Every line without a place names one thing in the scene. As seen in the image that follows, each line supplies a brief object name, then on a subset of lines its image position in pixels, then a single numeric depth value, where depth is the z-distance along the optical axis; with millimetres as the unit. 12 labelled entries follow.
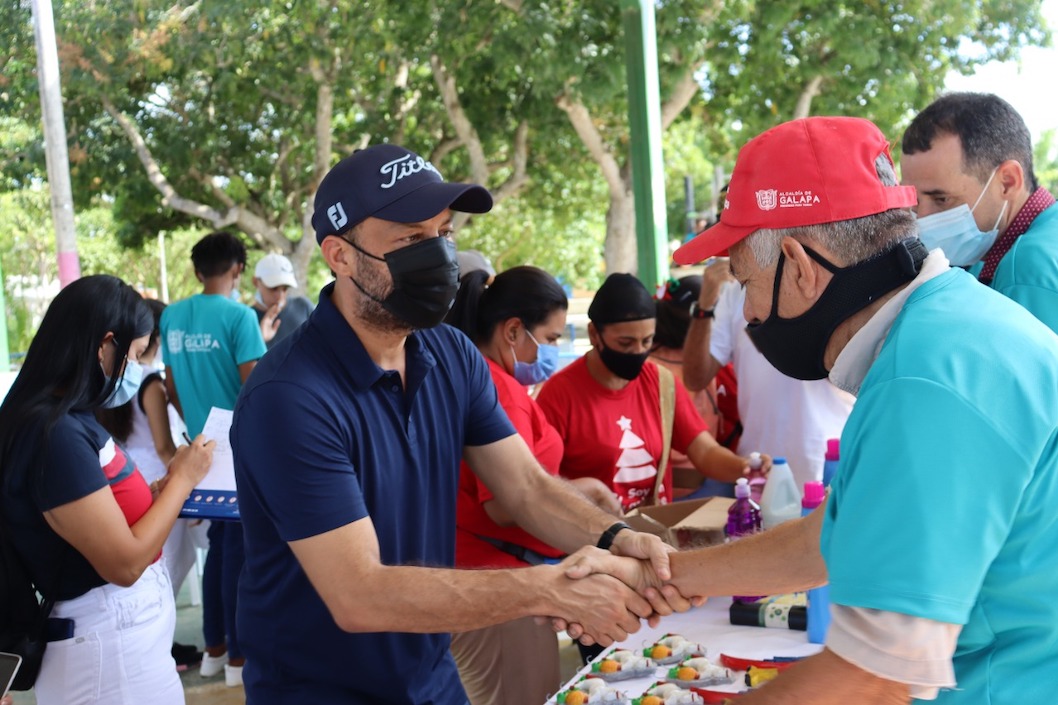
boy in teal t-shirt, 5484
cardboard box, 3385
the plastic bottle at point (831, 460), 3287
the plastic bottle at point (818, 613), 2789
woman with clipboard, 2787
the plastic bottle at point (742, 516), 3342
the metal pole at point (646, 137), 7984
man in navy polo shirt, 1967
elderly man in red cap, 1185
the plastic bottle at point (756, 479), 3885
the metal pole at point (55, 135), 8617
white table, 2750
